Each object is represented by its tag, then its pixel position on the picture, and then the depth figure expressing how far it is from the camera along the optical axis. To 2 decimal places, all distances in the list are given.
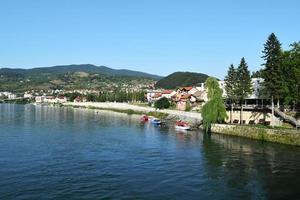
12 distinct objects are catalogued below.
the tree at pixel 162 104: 104.35
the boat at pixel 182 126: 62.07
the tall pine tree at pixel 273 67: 51.86
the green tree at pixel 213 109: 58.07
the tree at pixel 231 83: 61.04
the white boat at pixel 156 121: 73.99
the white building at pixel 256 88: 66.15
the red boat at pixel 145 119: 84.28
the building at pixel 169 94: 135.01
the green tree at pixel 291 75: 50.65
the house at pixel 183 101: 99.76
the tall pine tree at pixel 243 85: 59.82
